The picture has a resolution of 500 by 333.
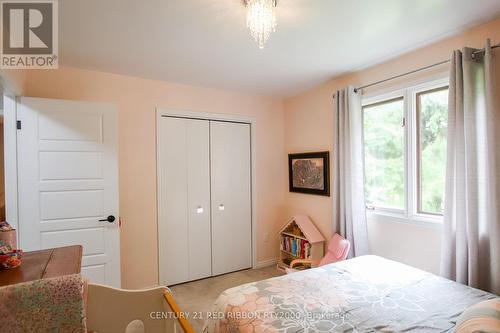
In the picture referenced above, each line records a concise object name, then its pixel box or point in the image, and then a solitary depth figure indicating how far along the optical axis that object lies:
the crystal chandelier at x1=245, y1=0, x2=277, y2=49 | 1.65
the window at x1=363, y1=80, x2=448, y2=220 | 2.27
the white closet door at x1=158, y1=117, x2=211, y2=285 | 3.13
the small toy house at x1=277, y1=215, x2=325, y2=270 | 3.16
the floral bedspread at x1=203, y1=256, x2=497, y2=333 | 1.38
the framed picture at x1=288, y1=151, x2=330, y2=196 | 3.23
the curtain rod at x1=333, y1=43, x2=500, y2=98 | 1.89
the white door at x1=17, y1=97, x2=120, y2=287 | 2.21
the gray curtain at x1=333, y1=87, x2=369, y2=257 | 2.70
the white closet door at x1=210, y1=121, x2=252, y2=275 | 3.49
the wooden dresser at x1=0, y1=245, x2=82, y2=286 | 1.15
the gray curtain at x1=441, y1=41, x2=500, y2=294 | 1.77
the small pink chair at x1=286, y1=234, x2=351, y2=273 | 2.67
